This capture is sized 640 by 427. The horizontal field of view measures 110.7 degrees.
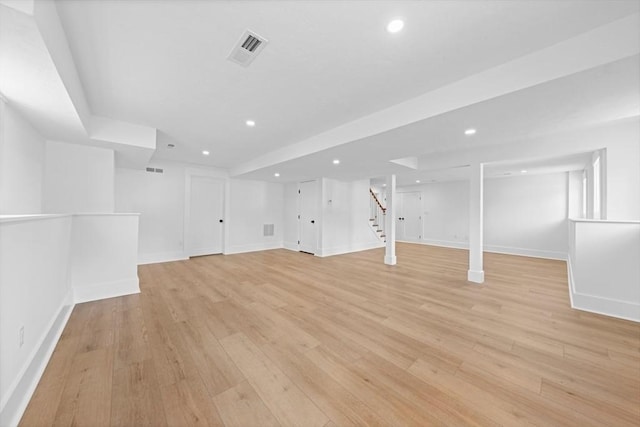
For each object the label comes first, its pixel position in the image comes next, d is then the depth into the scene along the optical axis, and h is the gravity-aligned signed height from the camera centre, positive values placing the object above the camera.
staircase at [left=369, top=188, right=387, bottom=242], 8.87 +0.03
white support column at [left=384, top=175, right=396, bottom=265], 5.55 -0.23
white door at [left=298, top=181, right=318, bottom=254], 6.77 -0.10
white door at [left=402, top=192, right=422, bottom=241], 8.95 -0.07
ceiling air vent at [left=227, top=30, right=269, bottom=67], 1.66 +1.31
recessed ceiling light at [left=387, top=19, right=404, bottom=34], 1.49 +1.30
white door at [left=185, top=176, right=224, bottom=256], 6.05 -0.15
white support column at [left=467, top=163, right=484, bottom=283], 4.11 -0.23
